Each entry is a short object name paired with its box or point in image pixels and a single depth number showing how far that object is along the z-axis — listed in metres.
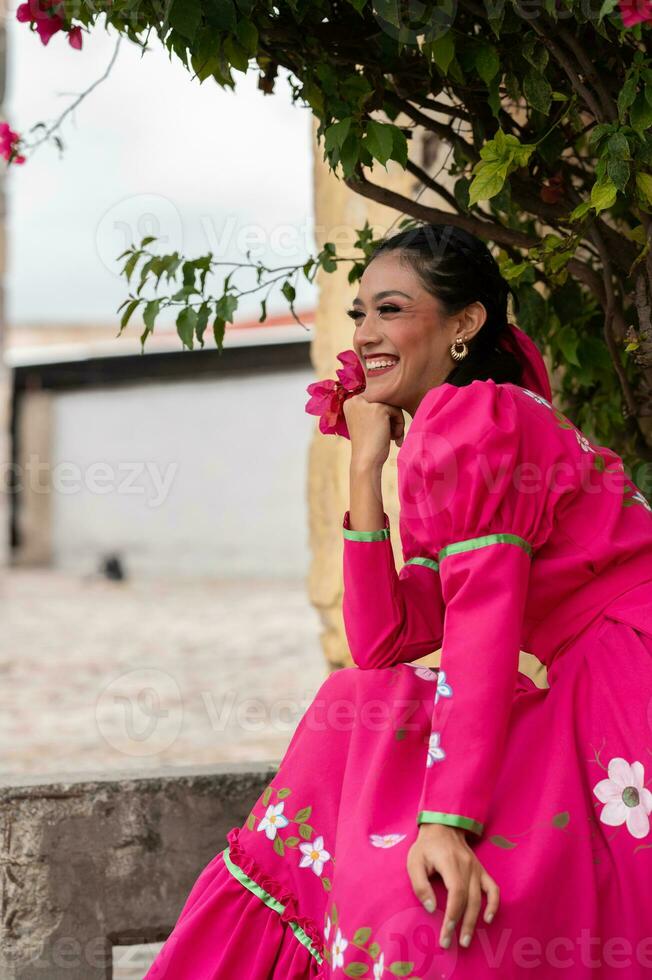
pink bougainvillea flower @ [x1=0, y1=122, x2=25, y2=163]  2.49
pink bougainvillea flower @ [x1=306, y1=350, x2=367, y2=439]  2.03
